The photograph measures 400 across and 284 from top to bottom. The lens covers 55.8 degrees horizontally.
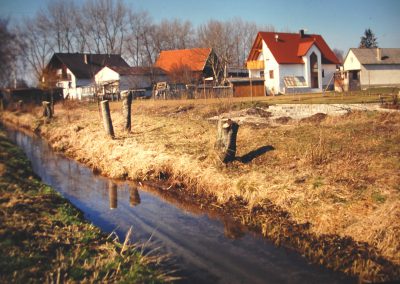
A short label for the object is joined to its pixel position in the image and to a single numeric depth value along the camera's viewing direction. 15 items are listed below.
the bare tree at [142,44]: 72.88
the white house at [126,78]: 46.38
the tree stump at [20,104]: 38.63
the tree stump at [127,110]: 16.53
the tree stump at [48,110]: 27.31
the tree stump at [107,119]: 15.96
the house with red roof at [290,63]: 44.12
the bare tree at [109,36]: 73.44
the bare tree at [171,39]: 73.12
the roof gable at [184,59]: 53.81
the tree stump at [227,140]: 10.30
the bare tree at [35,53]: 65.36
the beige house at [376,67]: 49.72
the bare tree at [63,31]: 71.69
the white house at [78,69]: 52.84
